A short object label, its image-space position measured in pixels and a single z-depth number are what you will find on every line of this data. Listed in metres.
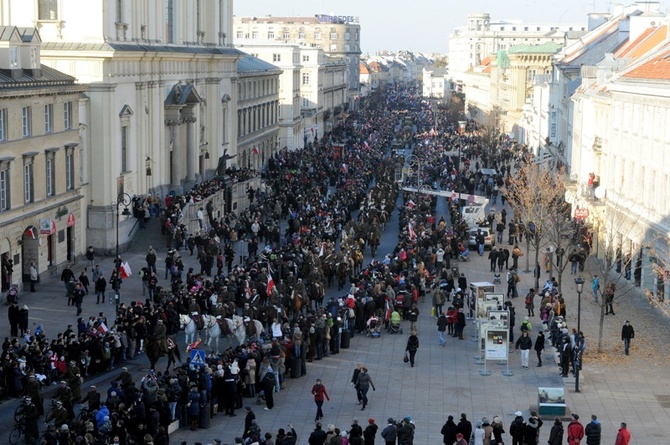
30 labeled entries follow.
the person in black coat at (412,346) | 34.78
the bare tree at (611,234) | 44.38
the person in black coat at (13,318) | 37.34
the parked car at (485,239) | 58.62
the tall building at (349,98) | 192.90
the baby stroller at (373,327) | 39.06
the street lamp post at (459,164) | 66.47
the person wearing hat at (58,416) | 26.20
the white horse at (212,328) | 35.88
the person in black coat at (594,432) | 26.44
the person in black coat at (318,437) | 25.36
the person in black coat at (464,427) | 26.25
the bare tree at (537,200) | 52.81
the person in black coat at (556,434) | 26.14
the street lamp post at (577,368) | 32.16
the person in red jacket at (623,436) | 25.95
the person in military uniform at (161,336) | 33.62
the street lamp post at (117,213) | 43.31
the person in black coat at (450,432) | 26.38
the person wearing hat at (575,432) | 26.33
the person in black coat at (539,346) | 35.34
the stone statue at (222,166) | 73.91
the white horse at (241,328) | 35.88
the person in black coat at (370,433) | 26.03
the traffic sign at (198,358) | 30.39
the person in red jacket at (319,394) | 29.11
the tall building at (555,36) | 158.00
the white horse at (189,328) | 35.91
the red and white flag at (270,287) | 41.12
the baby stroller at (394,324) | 39.56
